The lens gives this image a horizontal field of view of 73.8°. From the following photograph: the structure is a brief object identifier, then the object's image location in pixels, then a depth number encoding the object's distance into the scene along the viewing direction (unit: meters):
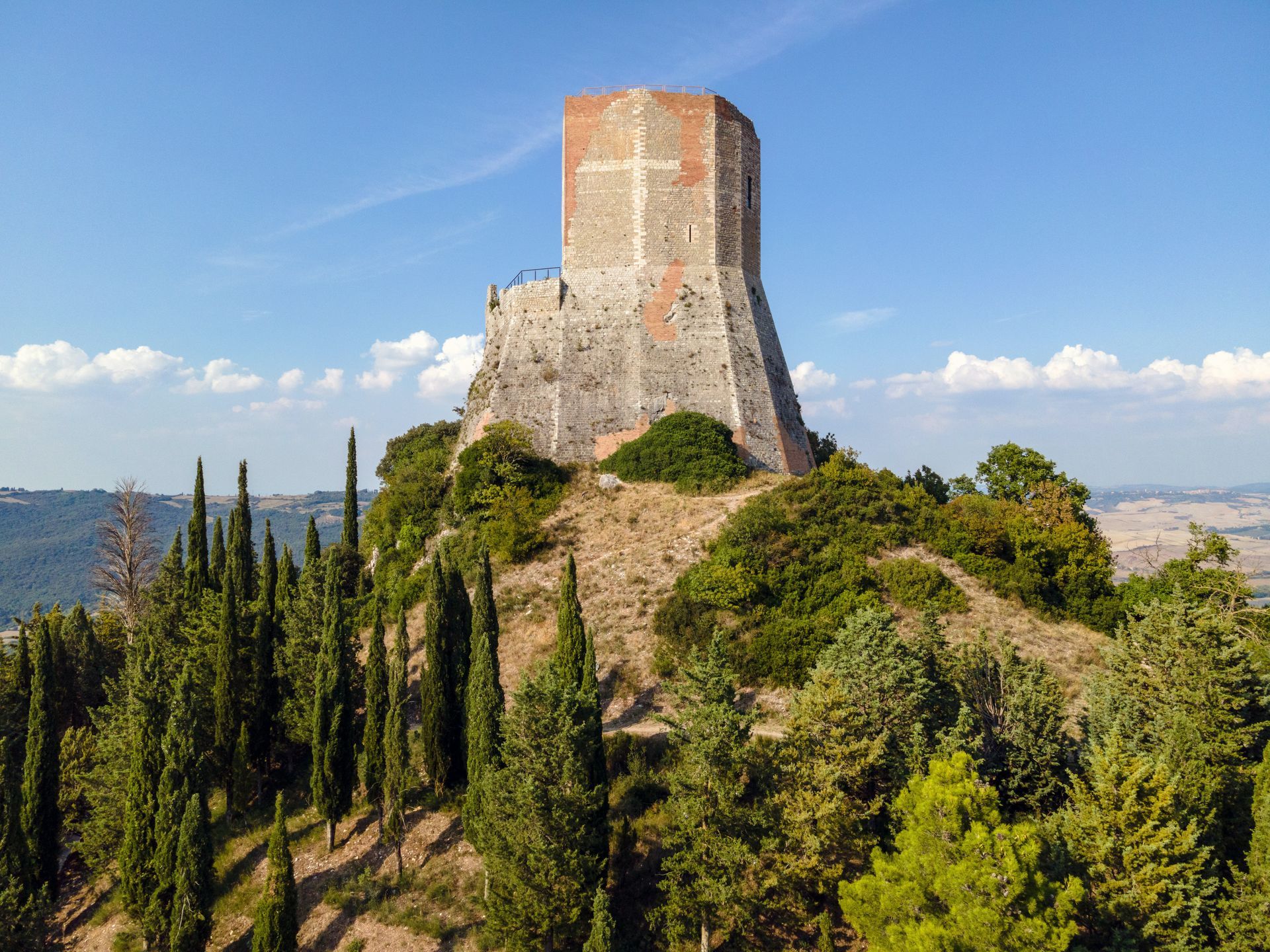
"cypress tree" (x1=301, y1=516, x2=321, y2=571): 27.86
